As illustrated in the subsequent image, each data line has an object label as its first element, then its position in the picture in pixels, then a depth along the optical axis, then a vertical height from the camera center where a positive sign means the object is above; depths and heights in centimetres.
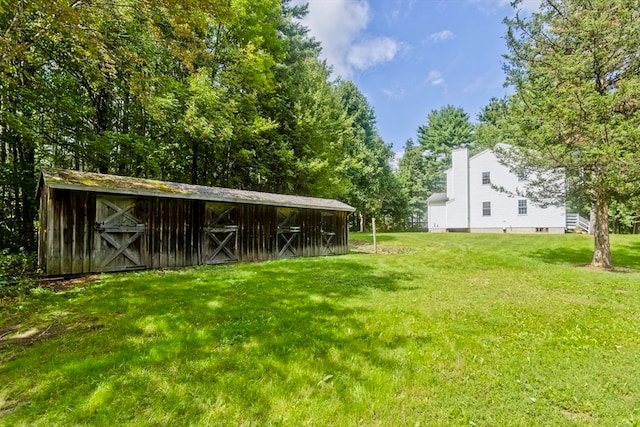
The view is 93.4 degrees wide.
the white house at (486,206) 2362 +116
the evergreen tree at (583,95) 872 +378
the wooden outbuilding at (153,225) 756 -12
